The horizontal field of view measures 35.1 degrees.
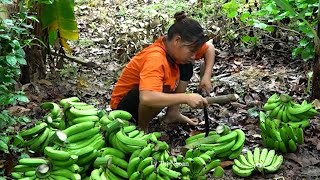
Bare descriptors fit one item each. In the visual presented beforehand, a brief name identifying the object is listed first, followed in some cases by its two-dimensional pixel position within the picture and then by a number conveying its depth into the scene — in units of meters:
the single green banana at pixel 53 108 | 3.29
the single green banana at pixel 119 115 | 3.23
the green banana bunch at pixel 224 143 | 3.42
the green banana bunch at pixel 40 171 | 2.68
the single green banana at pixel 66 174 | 2.77
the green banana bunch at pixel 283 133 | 3.66
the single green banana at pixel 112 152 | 3.00
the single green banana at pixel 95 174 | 2.81
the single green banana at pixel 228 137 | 3.43
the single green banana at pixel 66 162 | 2.76
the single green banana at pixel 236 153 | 3.48
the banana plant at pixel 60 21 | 5.19
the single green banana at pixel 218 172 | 3.28
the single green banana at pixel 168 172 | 2.88
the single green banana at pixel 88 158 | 2.93
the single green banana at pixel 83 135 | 2.99
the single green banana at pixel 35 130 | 3.16
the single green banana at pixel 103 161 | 2.88
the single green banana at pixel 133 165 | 2.93
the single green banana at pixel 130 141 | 3.01
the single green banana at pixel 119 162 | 3.03
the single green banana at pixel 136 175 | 2.88
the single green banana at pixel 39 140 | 3.14
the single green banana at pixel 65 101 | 3.20
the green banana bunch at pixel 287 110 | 3.64
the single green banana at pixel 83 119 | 3.12
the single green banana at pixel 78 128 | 2.99
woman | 3.62
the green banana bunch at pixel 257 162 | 3.40
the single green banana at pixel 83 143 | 2.94
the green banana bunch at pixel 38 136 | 3.15
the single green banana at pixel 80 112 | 3.15
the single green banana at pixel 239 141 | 3.45
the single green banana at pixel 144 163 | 2.90
